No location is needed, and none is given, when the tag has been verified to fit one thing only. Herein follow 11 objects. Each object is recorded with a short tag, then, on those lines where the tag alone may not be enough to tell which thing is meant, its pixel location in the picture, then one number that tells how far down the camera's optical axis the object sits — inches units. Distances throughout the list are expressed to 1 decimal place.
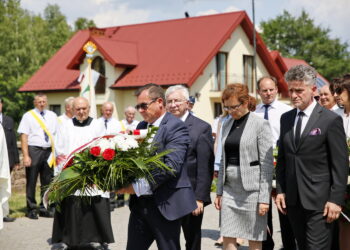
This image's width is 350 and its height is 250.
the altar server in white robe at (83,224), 287.3
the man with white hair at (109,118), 446.3
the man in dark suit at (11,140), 394.3
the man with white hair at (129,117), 503.5
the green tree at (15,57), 1877.5
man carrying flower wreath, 171.0
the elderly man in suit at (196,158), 226.4
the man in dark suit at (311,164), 172.1
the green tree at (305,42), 2576.3
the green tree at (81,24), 2748.5
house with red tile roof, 1155.3
